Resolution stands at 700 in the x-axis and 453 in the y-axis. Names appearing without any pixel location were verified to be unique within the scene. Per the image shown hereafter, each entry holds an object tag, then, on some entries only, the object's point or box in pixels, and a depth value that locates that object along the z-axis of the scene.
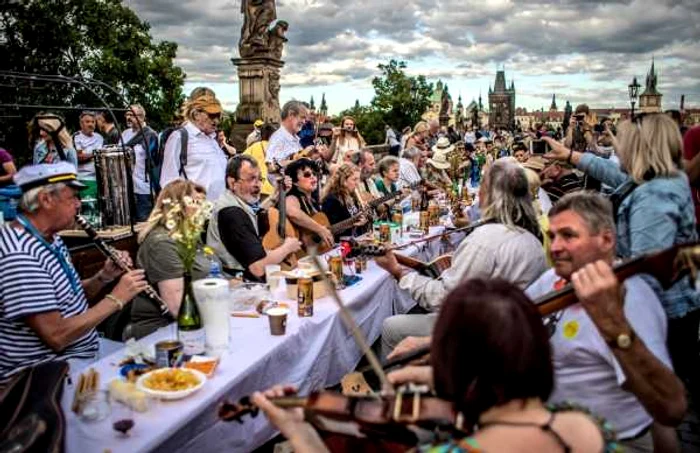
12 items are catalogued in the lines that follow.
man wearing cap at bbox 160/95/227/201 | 5.53
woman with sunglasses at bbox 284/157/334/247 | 4.68
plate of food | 2.00
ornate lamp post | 17.52
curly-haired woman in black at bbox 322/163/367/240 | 5.43
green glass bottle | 2.41
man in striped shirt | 2.29
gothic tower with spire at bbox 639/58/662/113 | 54.25
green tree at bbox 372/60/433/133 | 37.53
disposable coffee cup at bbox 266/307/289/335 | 2.69
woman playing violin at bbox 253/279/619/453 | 1.17
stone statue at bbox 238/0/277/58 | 12.25
